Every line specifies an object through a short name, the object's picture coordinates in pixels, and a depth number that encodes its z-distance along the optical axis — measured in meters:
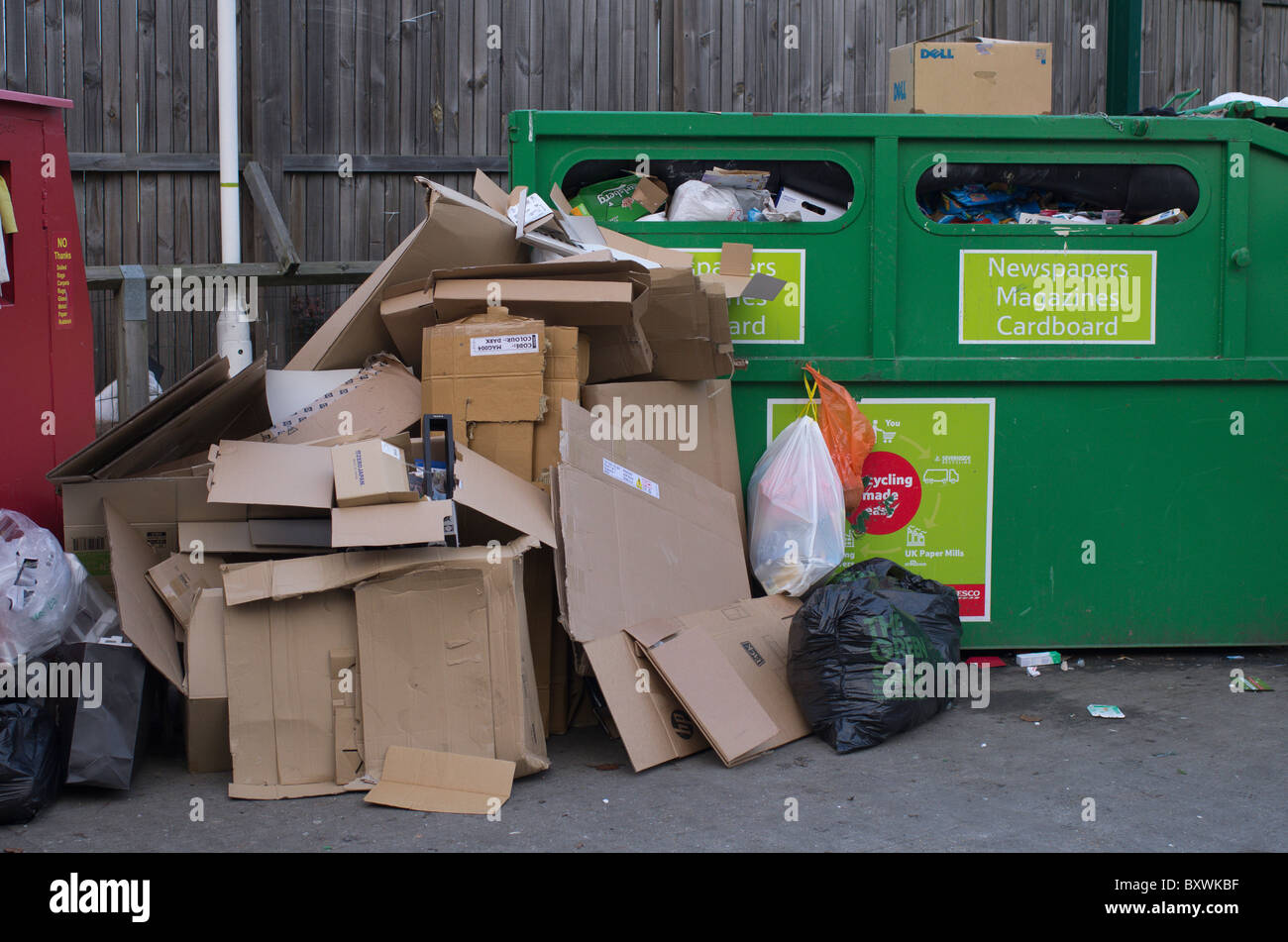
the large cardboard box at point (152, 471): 3.22
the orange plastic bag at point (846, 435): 3.83
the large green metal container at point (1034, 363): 3.92
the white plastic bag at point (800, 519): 3.69
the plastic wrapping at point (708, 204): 3.94
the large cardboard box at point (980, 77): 4.02
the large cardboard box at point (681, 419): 3.61
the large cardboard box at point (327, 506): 2.87
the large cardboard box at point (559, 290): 3.37
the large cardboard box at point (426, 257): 3.56
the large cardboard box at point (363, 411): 3.44
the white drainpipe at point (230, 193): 5.52
